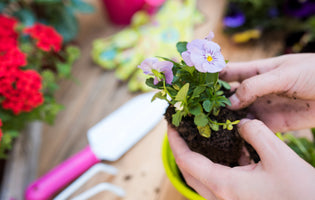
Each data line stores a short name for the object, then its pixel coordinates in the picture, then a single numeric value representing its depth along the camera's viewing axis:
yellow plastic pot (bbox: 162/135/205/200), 0.53
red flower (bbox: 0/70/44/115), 0.61
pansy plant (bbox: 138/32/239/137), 0.42
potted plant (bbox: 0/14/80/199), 0.62
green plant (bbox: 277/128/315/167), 0.61
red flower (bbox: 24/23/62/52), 0.73
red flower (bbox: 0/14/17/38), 0.72
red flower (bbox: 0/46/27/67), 0.62
